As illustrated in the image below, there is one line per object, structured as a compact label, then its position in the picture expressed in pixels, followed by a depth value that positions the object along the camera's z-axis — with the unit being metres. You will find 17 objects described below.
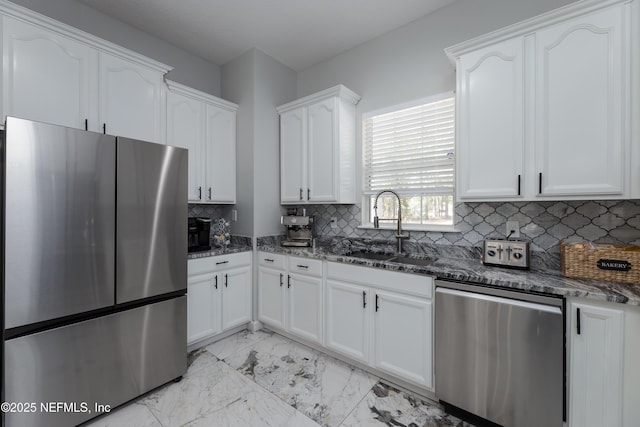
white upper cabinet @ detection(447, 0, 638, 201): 1.51
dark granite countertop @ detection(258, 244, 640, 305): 1.35
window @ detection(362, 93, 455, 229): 2.43
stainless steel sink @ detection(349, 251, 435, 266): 2.22
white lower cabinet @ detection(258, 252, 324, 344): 2.52
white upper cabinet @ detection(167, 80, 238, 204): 2.71
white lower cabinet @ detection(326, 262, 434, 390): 1.89
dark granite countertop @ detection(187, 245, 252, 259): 2.52
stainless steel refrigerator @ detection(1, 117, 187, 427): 1.44
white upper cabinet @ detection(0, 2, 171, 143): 1.79
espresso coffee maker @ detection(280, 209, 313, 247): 2.96
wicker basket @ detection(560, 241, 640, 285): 1.45
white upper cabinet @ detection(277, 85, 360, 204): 2.78
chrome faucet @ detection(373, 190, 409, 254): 2.49
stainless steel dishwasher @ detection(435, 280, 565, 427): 1.44
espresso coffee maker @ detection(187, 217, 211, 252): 2.71
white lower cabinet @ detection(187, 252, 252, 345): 2.52
